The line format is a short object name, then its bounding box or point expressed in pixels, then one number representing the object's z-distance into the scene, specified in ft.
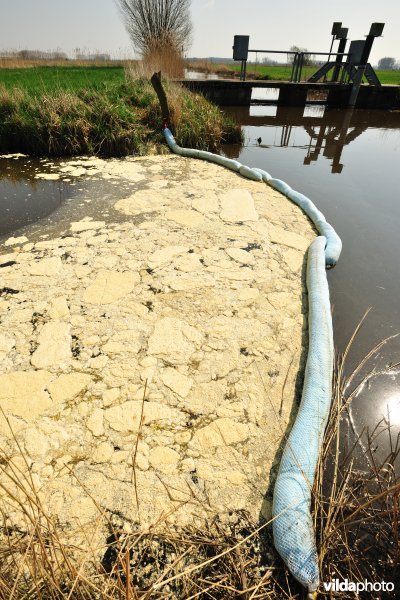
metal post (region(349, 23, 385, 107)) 32.00
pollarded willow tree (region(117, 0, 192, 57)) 67.46
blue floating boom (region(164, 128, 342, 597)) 3.92
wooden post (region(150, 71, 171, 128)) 17.37
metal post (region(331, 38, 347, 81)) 37.42
